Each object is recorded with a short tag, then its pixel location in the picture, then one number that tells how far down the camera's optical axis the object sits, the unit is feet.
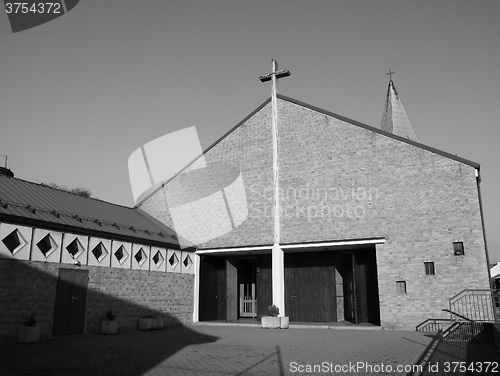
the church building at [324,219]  55.98
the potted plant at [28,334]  41.32
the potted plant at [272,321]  60.40
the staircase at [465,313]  50.14
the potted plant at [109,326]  51.65
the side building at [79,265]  42.91
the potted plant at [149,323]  57.26
